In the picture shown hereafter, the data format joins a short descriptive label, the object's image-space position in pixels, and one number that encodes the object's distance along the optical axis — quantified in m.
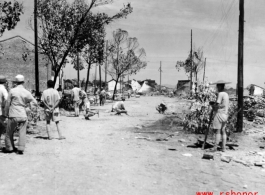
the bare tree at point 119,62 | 42.53
